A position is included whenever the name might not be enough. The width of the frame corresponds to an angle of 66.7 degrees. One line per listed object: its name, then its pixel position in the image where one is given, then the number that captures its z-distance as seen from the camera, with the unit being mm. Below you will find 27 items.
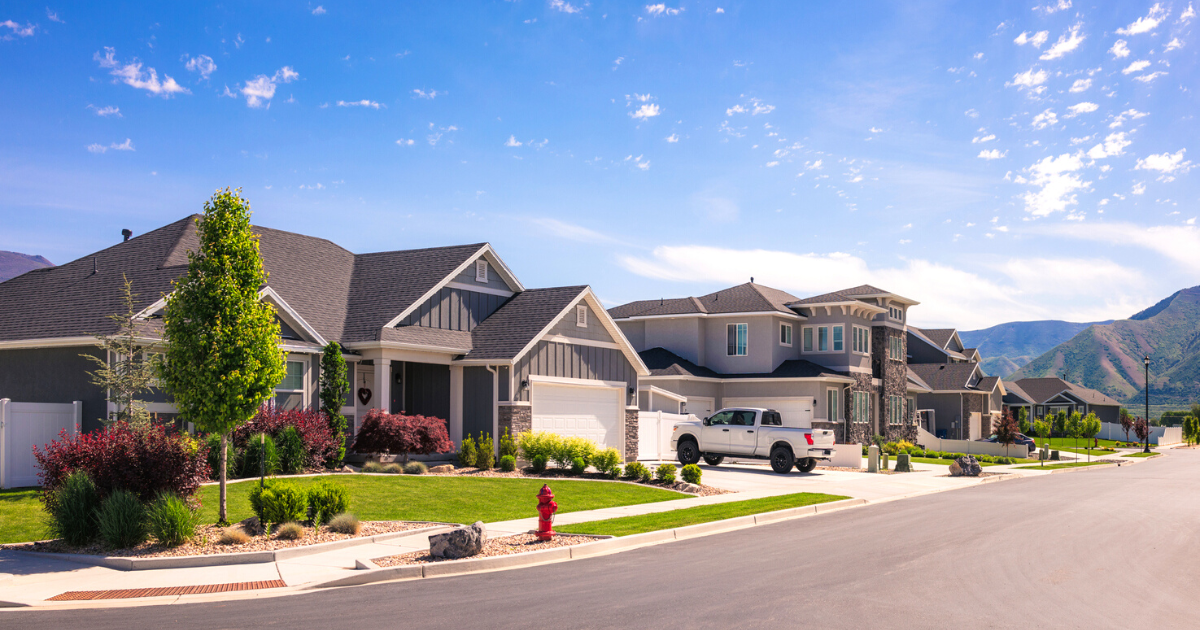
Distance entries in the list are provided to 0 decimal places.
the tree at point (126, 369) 17969
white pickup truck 28609
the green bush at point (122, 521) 12641
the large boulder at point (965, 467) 31484
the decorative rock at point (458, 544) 12242
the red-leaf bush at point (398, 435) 23969
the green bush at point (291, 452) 21328
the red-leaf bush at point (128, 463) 13227
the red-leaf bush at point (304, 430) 20844
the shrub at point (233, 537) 12961
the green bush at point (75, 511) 12875
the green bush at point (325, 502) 14453
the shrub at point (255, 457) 20328
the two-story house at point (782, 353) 42344
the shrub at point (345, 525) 14016
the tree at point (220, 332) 14008
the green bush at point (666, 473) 23172
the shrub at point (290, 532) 13461
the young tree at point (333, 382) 23922
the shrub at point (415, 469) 23812
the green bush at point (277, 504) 13844
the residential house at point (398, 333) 21672
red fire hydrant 13781
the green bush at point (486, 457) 25531
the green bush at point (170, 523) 12664
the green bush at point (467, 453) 25727
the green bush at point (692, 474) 22422
